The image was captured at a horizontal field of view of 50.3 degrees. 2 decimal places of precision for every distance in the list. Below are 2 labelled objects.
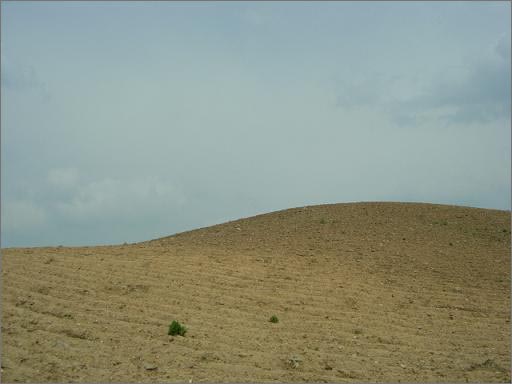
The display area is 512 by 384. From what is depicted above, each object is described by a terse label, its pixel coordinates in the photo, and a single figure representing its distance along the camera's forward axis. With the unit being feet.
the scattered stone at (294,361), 33.15
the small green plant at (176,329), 36.80
